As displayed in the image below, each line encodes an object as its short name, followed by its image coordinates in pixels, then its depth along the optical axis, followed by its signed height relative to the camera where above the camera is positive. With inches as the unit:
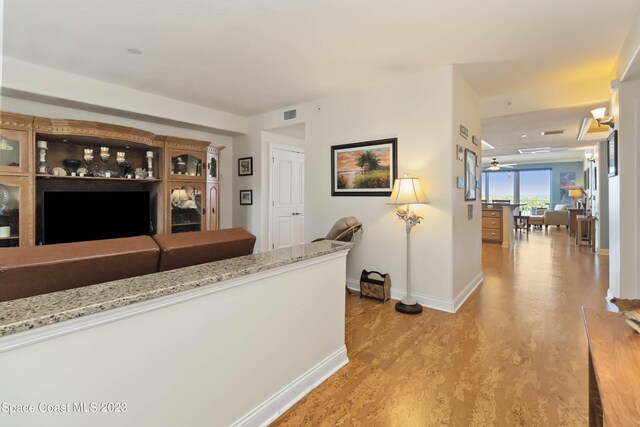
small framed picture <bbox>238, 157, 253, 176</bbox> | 212.9 +33.9
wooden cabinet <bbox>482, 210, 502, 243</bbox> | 280.4 -12.6
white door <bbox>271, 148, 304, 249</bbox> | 216.7 +11.9
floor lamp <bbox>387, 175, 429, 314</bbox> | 127.5 +4.7
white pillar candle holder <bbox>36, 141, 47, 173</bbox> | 135.9 +27.0
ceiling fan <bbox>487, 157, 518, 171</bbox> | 477.0 +75.2
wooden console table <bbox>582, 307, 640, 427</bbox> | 28.6 -17.9
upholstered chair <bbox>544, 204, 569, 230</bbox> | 388.5 -6.4
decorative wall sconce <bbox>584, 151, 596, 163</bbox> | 316.2 +62.4
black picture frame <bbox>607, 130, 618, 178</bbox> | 120.6 +24.1
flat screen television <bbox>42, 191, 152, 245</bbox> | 138.8 +0.0
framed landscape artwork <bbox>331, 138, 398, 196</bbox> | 145.9 +22.9
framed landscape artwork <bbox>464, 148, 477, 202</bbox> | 146.5 +19.0
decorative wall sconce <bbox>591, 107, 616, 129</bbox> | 128.7 +40.1
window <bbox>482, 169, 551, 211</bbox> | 481.4 +41.8
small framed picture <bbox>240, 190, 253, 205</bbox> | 213.6 +12.0
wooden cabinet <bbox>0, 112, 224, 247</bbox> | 124.6 +23.2
